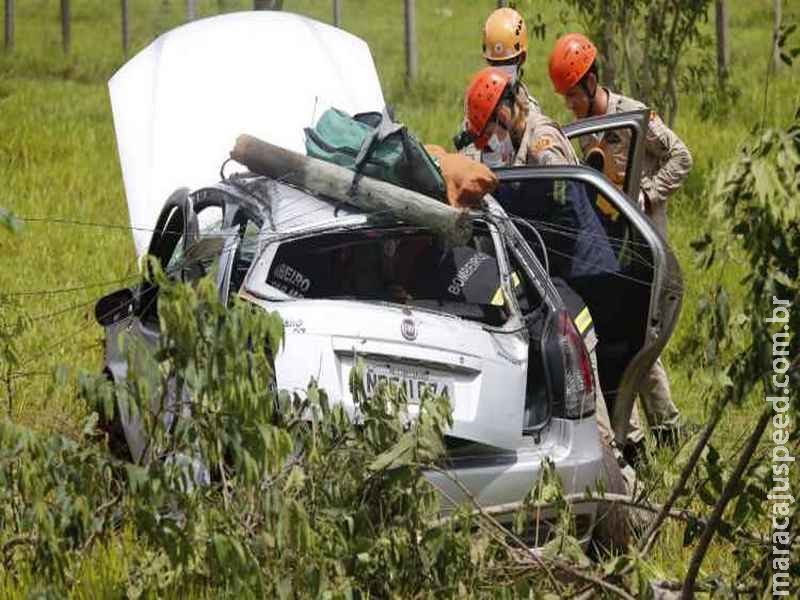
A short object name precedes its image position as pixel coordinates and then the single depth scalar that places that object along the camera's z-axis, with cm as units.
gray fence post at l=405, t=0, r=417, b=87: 4479
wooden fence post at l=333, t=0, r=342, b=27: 4662
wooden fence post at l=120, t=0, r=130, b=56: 5346
